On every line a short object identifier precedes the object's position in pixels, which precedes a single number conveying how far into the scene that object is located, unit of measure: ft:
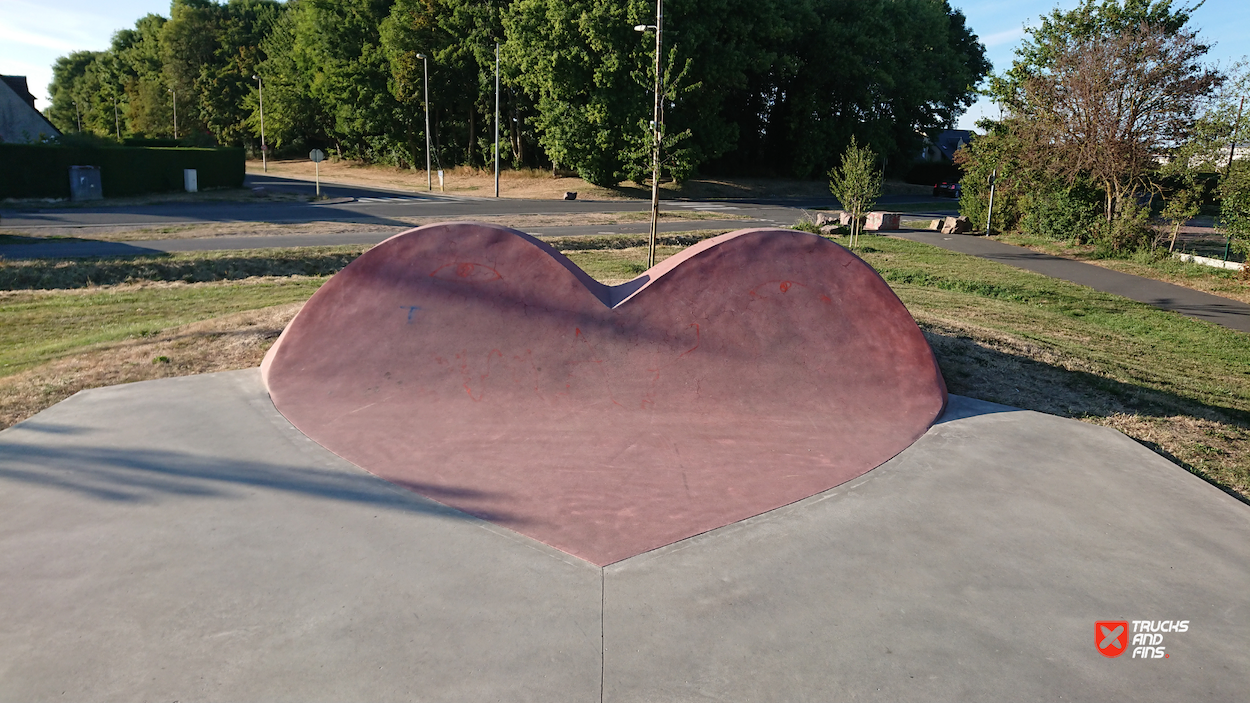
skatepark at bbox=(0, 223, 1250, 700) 13.28
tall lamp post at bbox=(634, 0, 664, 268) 47.25
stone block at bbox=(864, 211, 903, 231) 96.37
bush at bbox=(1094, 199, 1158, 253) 74.54
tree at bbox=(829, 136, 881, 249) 77.71
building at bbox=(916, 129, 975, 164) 199.58
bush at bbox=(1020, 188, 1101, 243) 82.43
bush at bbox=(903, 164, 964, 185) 200.23
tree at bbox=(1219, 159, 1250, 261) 61.16
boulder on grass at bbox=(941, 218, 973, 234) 98.43
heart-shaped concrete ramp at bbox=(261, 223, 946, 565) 22.66
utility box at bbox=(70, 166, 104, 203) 106.93
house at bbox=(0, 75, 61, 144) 131.85
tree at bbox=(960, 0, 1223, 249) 71.87
